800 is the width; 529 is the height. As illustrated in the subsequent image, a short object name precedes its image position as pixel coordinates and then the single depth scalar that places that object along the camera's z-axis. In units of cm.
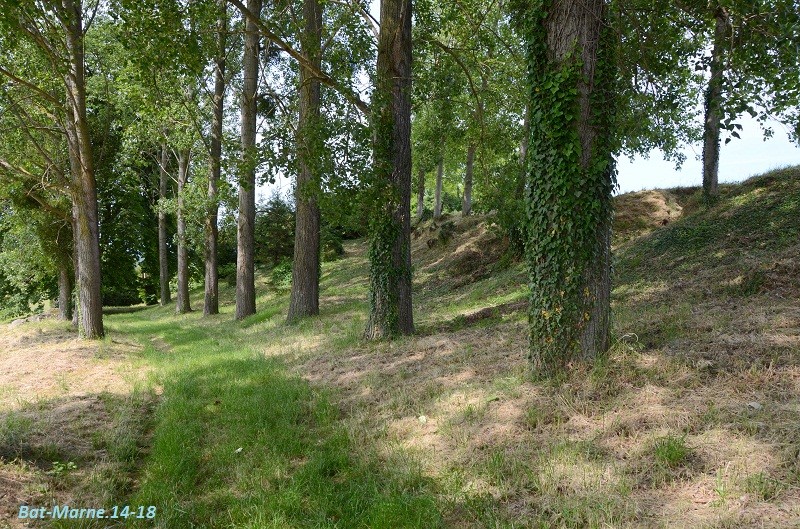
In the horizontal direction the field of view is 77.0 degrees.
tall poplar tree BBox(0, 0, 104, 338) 1134
